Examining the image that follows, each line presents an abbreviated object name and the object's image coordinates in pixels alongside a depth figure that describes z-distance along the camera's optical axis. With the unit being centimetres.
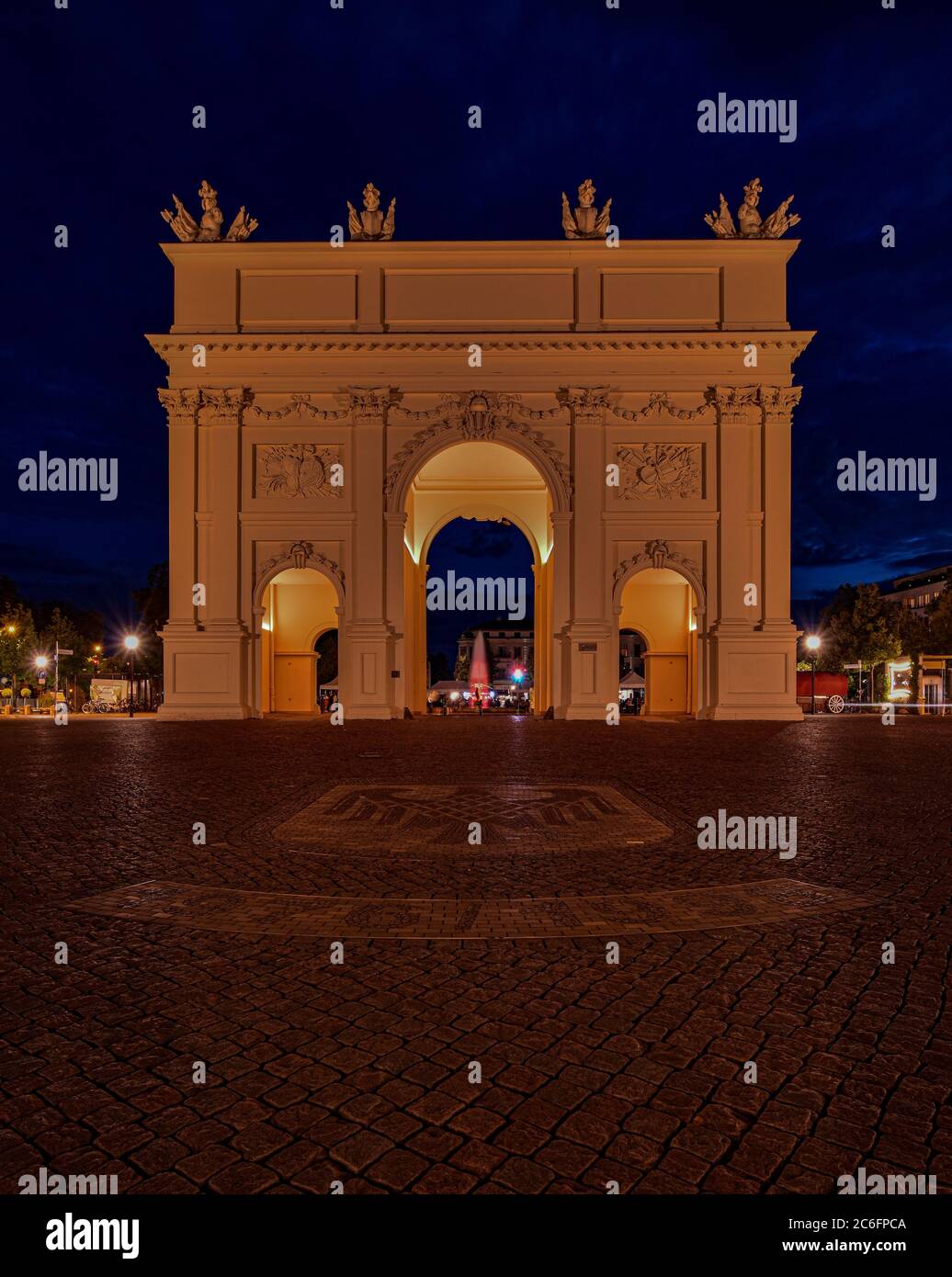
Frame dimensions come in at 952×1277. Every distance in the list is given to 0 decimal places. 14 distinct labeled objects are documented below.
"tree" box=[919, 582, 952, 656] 6025
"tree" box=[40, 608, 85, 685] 6800
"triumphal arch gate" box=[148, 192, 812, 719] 2758
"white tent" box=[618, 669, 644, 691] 4819
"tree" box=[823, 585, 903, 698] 6097
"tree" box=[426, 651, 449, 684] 13562
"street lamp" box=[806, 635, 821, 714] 3422
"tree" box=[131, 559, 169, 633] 6553
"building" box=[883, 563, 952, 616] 11031
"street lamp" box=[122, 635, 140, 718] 3375
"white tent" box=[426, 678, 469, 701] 5272
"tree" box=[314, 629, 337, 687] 7856
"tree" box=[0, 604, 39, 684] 5841
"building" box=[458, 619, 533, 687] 13918
